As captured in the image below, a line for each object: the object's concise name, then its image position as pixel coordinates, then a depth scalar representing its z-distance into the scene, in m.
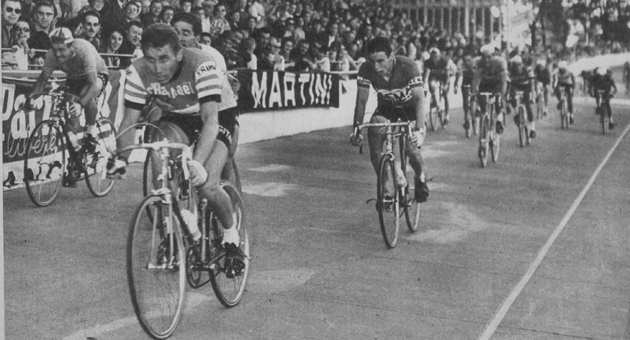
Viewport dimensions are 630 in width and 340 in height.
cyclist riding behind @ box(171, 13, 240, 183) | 6.98
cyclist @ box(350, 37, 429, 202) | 9.15
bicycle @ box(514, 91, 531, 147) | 20.25
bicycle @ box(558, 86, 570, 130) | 26.66
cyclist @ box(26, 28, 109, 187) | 10.25
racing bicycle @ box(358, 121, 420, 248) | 8.99
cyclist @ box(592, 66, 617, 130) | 25.53
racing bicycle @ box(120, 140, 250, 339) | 5.47
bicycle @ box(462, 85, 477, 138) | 21.34
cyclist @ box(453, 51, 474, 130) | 22.19
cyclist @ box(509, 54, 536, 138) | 20.83
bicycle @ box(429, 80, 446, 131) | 24.22
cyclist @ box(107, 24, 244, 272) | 5.78
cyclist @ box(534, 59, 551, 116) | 28.88
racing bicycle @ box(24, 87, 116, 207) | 10.45
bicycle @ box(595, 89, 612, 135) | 25.45
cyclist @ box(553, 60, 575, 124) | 26.39
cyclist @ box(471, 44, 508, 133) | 17.31
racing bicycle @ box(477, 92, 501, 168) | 16.51
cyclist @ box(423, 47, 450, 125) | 24.83
